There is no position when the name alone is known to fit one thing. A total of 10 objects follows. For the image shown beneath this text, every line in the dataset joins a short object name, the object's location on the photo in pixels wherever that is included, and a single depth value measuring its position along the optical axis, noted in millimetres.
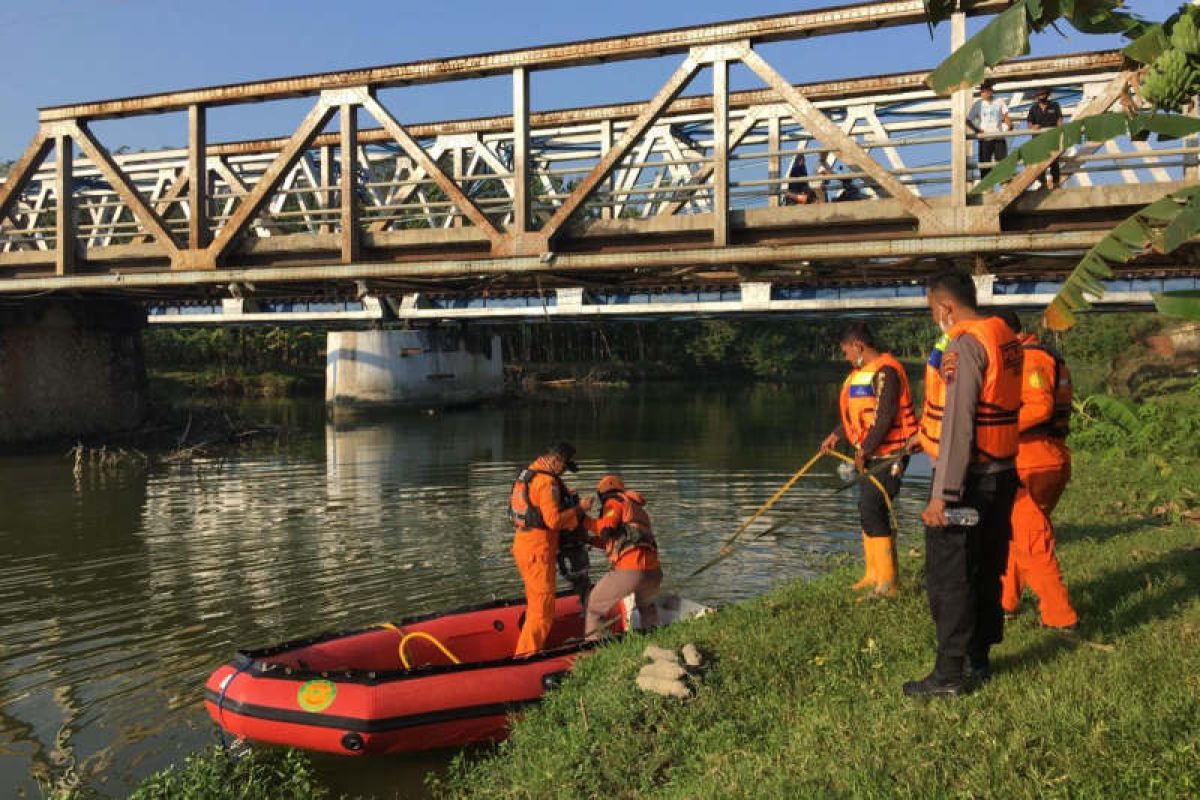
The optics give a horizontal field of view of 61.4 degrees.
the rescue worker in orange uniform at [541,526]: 8188
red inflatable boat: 6840
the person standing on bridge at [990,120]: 13984
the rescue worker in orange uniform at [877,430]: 7852
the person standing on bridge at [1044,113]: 13453
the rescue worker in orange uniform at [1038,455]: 6332
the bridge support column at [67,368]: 23359
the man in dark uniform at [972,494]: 5055
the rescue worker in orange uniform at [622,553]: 8180
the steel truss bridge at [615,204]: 12414
